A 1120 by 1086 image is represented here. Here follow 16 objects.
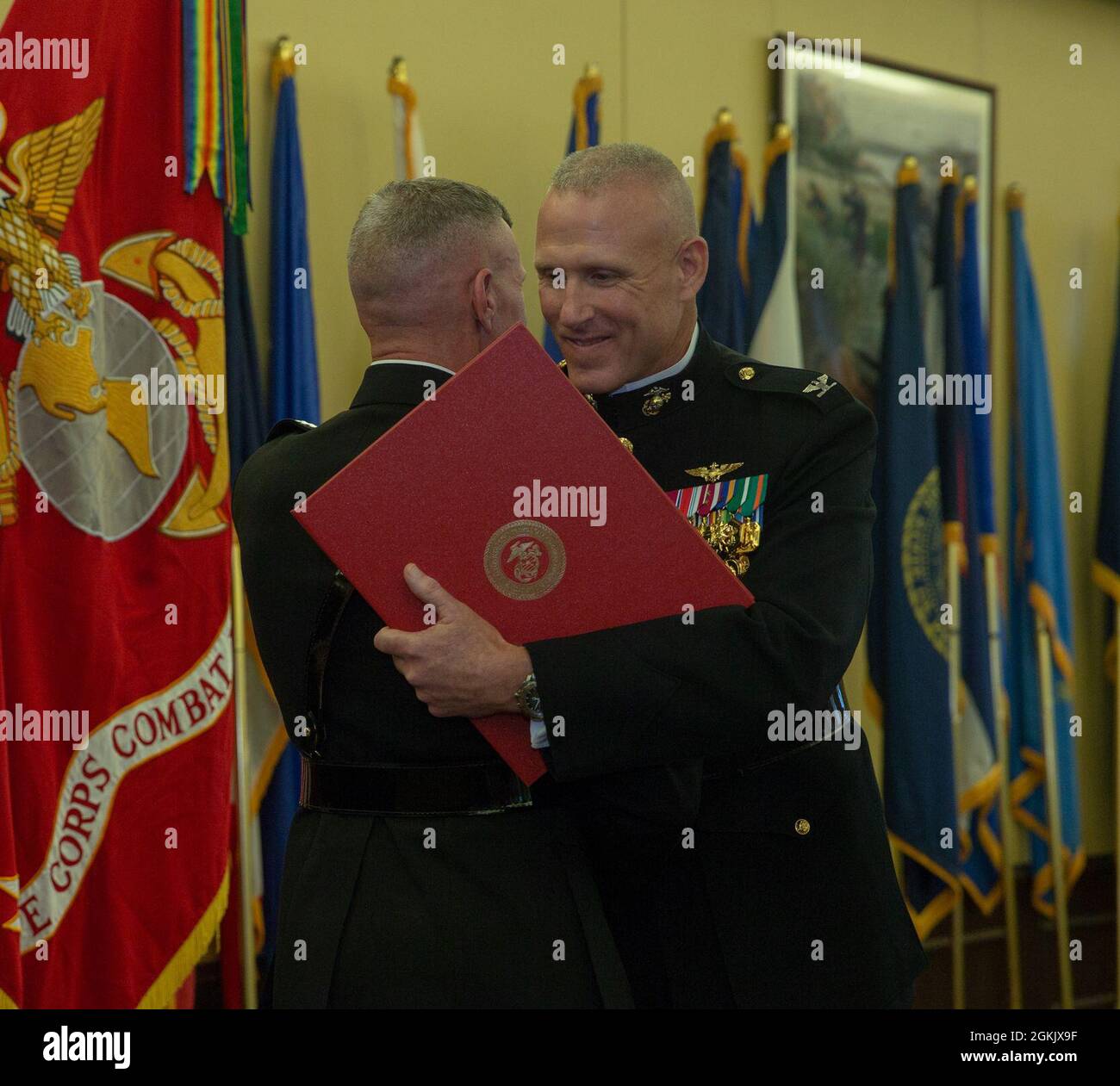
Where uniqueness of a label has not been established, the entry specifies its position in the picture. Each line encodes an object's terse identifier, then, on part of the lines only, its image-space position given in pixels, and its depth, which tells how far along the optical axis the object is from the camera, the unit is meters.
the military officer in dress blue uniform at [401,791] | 1.63
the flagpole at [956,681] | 4.55
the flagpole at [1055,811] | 4.86
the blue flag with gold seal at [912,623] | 4.46
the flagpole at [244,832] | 3.36
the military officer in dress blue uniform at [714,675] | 1.63
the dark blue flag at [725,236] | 4.15
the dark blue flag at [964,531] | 4.68
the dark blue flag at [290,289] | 3.61
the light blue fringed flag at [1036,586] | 5.00
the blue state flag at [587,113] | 3.96
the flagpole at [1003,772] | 4.77
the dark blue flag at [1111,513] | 5.11
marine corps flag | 2.90
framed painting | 4.72
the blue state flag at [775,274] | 4.27
